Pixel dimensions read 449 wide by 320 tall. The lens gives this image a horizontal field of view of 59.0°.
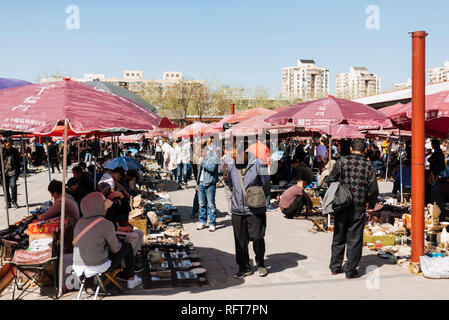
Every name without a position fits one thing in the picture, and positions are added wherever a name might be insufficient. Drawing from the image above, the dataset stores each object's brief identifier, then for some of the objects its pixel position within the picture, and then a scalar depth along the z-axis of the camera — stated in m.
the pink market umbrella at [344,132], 16.30
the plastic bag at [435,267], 5.57
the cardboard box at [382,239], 7.47
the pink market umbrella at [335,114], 8.14
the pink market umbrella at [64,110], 4.46
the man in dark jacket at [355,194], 5.64
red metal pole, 5.86
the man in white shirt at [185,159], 15.83
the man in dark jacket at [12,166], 11.84
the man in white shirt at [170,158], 16.59
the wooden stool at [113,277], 5.17
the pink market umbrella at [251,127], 12.88
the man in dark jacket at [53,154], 24.78
